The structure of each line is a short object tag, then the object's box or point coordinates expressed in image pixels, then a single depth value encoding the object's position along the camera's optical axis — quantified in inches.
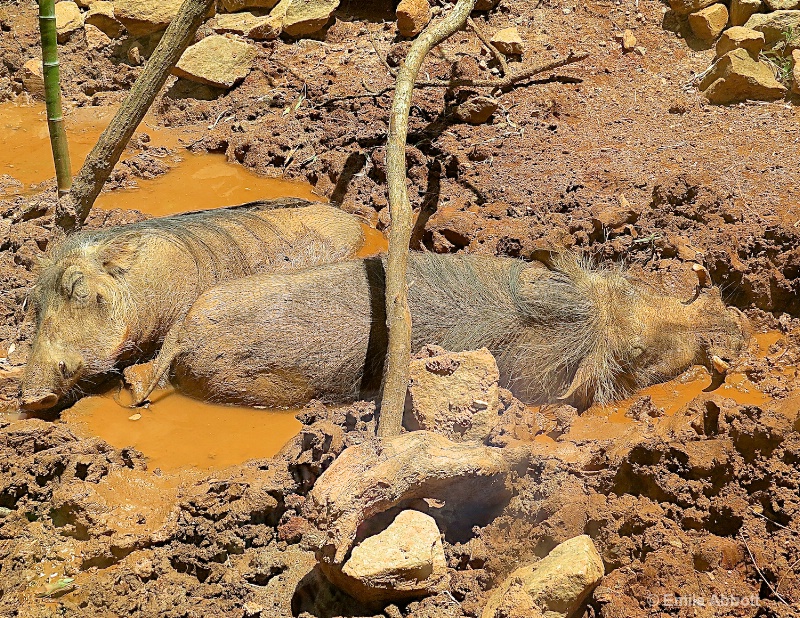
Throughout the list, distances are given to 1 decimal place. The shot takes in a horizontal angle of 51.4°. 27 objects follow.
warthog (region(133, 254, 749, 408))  170.1
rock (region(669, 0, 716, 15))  271.9
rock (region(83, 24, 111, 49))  325.1
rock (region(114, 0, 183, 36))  322.3
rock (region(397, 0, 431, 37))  291.7
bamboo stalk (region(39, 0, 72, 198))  200.4
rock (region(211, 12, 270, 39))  315.3
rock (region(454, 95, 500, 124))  253.1
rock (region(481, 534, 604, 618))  101.4
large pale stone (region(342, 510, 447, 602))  108.7
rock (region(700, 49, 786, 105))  240.7
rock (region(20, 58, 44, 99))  313.7
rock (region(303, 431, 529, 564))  113.4
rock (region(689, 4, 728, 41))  266.1
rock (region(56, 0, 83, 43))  327.3
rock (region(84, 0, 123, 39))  330.0
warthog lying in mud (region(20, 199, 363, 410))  173.6
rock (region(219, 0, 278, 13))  325.4
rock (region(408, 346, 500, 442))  148.8
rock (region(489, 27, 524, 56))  273.7
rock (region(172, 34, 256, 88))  299.0
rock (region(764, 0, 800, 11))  260.7
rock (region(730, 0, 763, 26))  262.4
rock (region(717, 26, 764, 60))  251.9
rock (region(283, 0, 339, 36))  313.9
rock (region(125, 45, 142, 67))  323.0
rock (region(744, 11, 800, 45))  256.2
